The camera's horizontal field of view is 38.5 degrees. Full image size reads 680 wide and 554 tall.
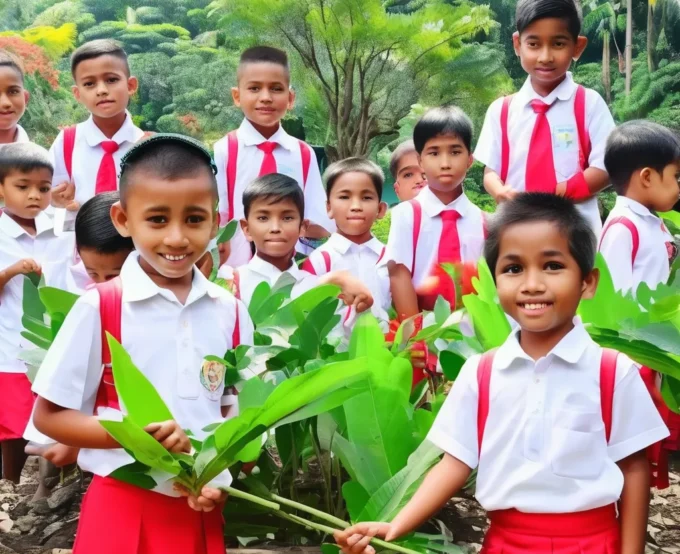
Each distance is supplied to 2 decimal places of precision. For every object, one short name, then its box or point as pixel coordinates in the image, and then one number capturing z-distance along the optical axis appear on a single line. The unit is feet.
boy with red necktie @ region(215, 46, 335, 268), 13.97
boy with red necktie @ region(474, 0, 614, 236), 12.34
